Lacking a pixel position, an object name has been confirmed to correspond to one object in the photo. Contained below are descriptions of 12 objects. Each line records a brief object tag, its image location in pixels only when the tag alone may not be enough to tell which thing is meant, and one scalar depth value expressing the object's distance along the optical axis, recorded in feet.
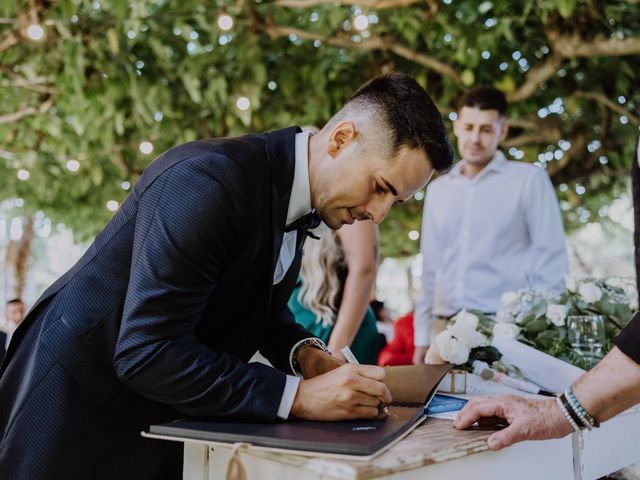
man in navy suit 4.16
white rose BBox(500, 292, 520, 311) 7.99
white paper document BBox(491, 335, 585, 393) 6.19
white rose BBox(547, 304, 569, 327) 7.30
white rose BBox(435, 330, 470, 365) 6.52
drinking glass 7.00
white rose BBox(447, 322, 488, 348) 6.68
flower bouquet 6.81
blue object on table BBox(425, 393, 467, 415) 4.92
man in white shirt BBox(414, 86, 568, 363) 10.65
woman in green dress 9.96
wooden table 3.40
